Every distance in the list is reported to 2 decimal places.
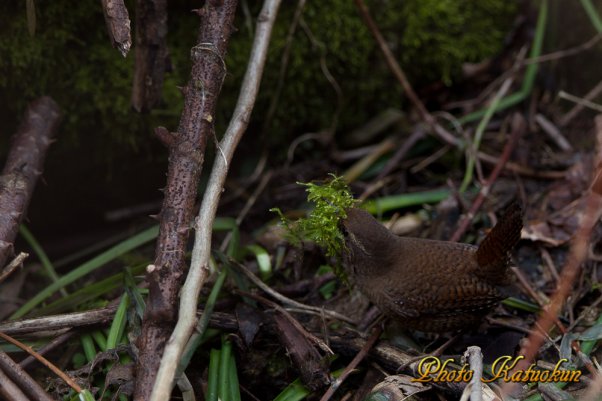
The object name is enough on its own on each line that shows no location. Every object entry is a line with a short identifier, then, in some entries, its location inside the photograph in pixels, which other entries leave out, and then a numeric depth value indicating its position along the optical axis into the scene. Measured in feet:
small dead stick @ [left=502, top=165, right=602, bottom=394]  6.29
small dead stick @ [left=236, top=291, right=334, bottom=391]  7.63
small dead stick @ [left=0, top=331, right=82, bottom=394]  6.95
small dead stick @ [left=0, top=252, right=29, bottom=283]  7.32
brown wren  8.13
